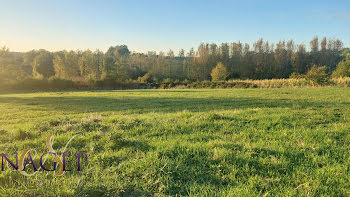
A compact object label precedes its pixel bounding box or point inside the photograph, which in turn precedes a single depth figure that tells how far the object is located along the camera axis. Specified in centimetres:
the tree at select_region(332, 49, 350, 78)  3788
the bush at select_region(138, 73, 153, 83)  5834
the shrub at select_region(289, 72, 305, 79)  3039
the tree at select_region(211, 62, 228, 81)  5316
